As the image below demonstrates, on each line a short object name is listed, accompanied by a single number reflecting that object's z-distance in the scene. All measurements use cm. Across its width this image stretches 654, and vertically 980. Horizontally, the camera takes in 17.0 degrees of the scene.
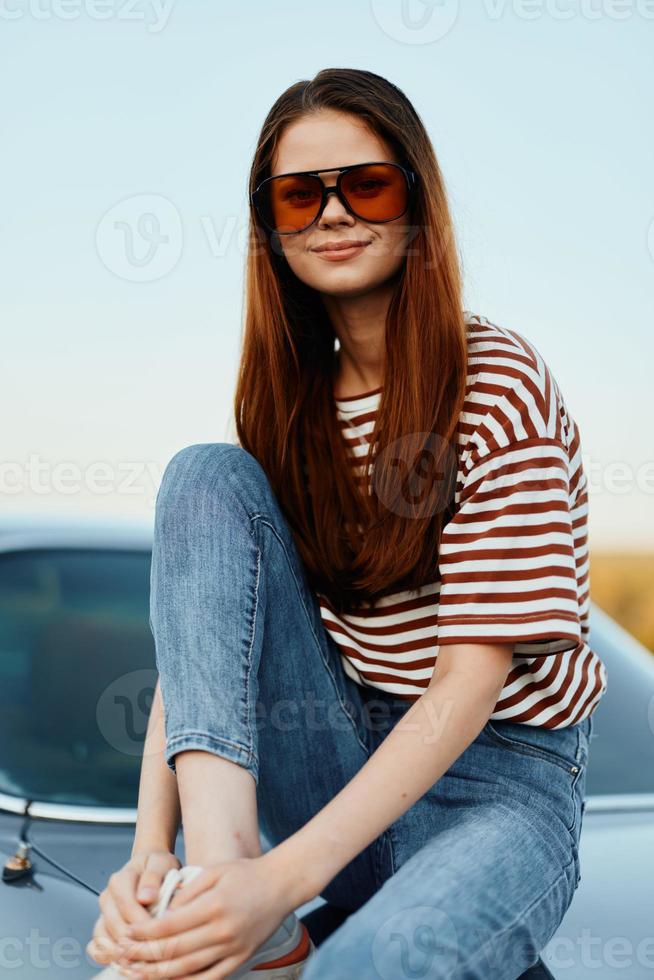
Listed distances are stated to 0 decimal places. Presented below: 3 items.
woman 156
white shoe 155
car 164
